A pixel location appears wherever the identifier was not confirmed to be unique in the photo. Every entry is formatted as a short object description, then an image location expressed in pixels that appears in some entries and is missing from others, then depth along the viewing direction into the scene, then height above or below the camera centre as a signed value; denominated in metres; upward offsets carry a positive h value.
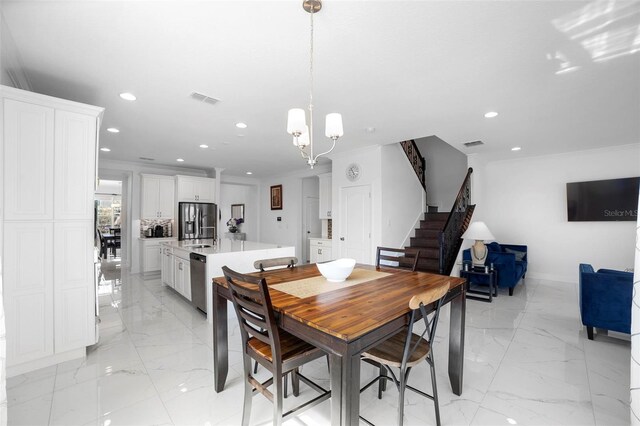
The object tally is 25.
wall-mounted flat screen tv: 5.01 +0.25
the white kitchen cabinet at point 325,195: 6.89 +0.43
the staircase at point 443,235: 4.92 -0.44
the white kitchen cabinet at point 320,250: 6.47 -0.90
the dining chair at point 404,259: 2.62 -0.46
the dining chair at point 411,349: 1.51 -0.86
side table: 4.42 -1.06
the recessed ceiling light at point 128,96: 2.94 +1.23
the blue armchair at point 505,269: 4.60 -0.94
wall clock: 5.39 +0.80
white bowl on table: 2.06 -0.44
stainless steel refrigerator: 6.79 -0.23
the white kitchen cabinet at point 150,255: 6.32 -1.00
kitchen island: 3.50 -0.62
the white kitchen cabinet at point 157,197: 6.48 +0.35
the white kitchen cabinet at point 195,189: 6.81 +0.57
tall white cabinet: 2.27 -0.13
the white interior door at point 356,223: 5.23 -0.21
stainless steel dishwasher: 3.56 -0.92
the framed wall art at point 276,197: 8.52 +0.46
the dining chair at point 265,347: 1.44 -0.80
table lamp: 4.59 -0.42
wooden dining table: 1.21 -0.53
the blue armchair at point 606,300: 2.75 -0.89
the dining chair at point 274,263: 2.45 -0.46
